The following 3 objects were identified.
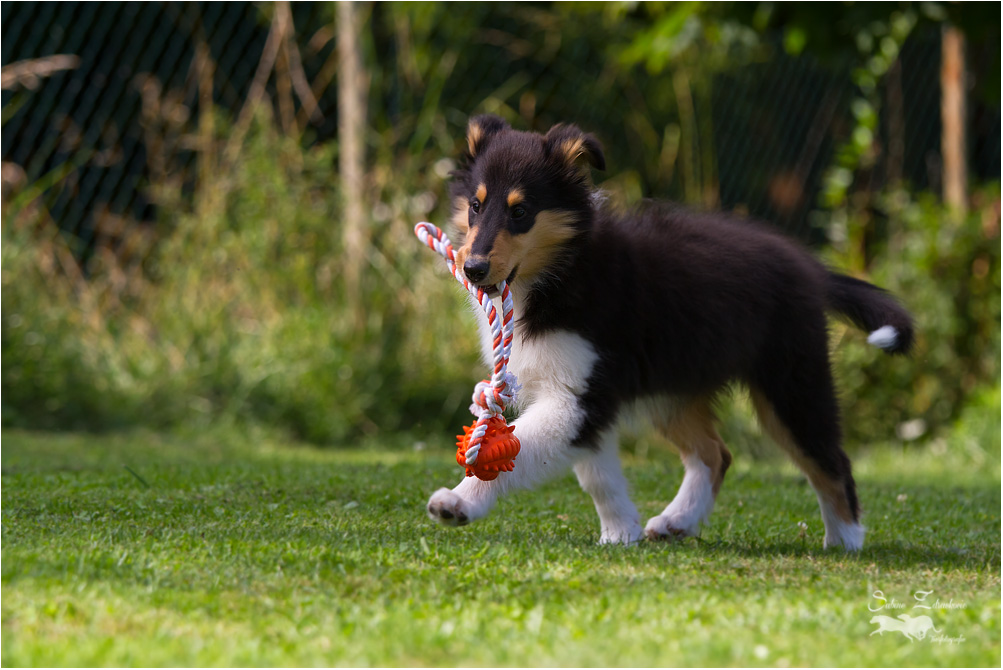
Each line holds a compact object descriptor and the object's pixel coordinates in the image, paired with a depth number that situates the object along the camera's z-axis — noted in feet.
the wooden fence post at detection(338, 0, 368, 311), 56.29
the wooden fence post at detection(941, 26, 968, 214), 66.18
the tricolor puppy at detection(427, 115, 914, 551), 25.29
